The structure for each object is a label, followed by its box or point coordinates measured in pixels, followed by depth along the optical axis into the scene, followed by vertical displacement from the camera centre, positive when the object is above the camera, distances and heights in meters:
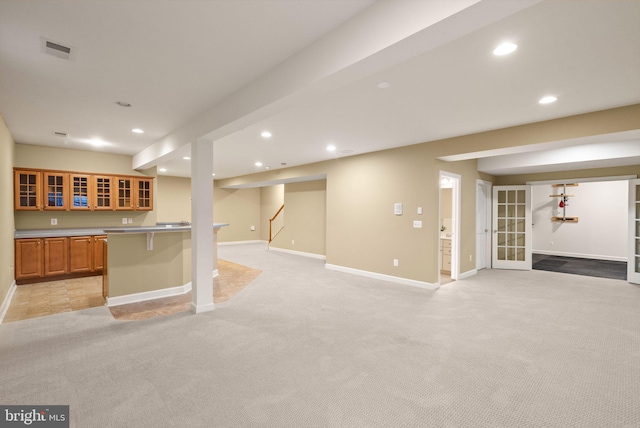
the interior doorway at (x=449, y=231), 5.96 -0.44
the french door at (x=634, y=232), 5.75 -0.40
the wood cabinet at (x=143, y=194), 6.82 +0.41
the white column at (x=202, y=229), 3.94 -0.24
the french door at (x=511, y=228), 7.05 -0.40
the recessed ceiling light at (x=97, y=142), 5.43 +1.30
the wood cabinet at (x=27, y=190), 5.45 +0.40
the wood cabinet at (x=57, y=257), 5.30 -0.86
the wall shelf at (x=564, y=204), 9.13 +0.22
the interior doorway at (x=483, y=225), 6.94 -0.34
